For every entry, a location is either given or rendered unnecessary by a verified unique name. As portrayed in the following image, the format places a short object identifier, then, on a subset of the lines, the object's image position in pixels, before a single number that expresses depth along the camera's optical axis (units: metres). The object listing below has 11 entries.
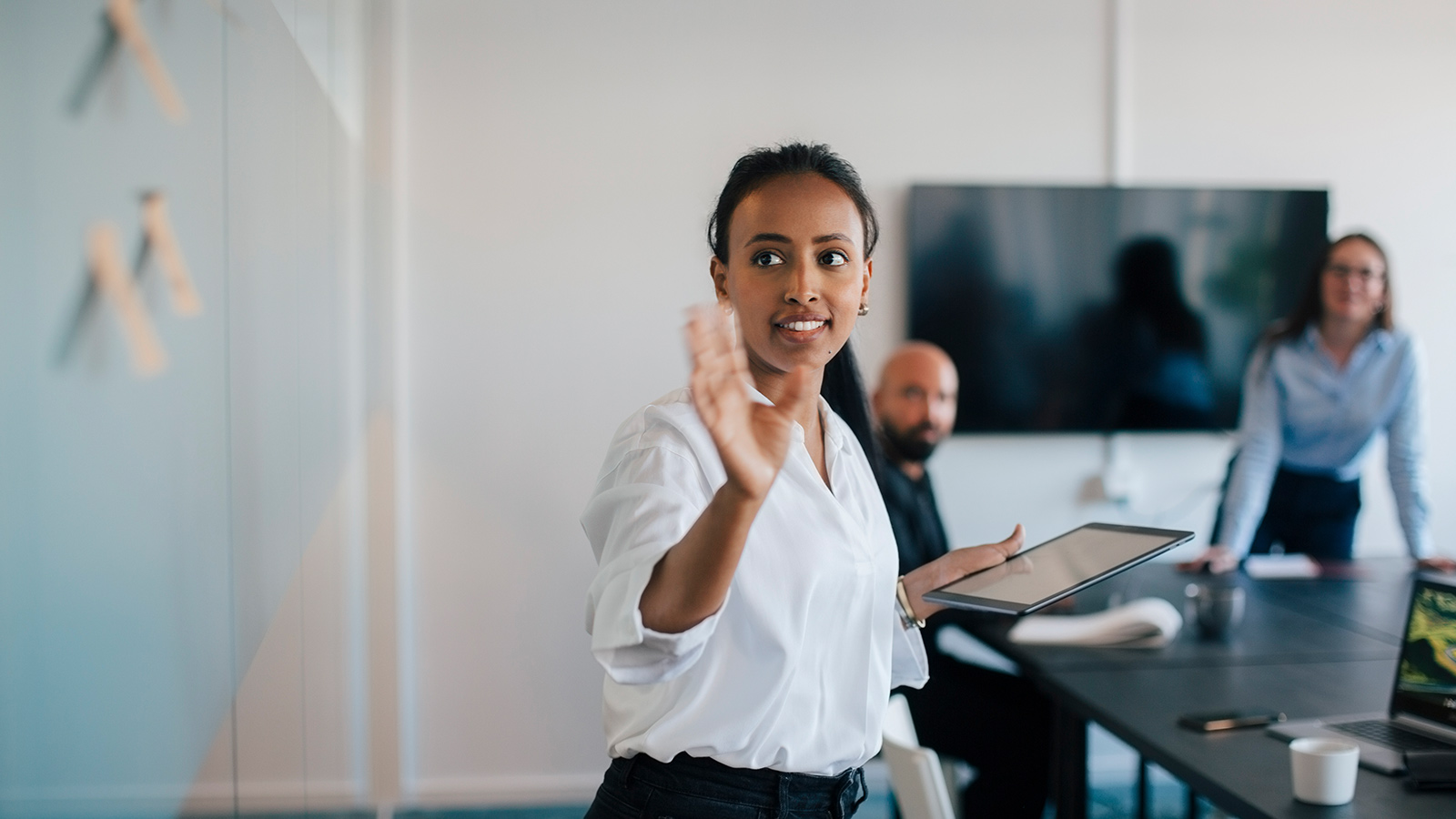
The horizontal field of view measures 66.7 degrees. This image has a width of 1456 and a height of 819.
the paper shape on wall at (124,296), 0.79
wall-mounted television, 3.78
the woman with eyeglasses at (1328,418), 3.15
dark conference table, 1.58
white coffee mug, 1.46
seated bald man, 2.58
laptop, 1.70
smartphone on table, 1.80
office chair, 1.86
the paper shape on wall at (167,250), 0.90
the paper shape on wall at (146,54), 0.81
